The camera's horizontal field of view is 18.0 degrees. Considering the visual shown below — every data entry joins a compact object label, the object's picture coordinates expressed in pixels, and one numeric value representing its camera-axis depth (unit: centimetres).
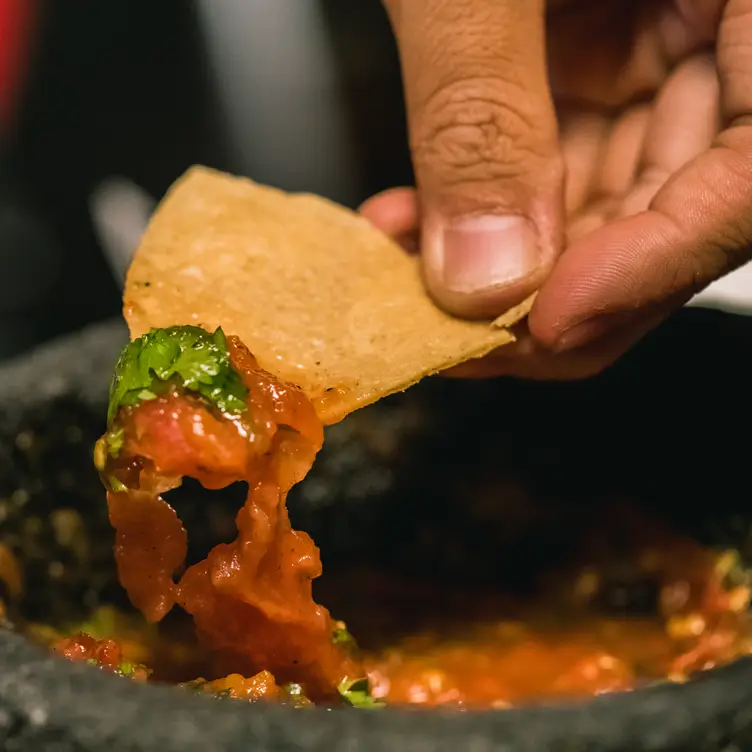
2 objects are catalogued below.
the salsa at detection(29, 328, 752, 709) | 30
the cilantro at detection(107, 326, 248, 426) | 30
